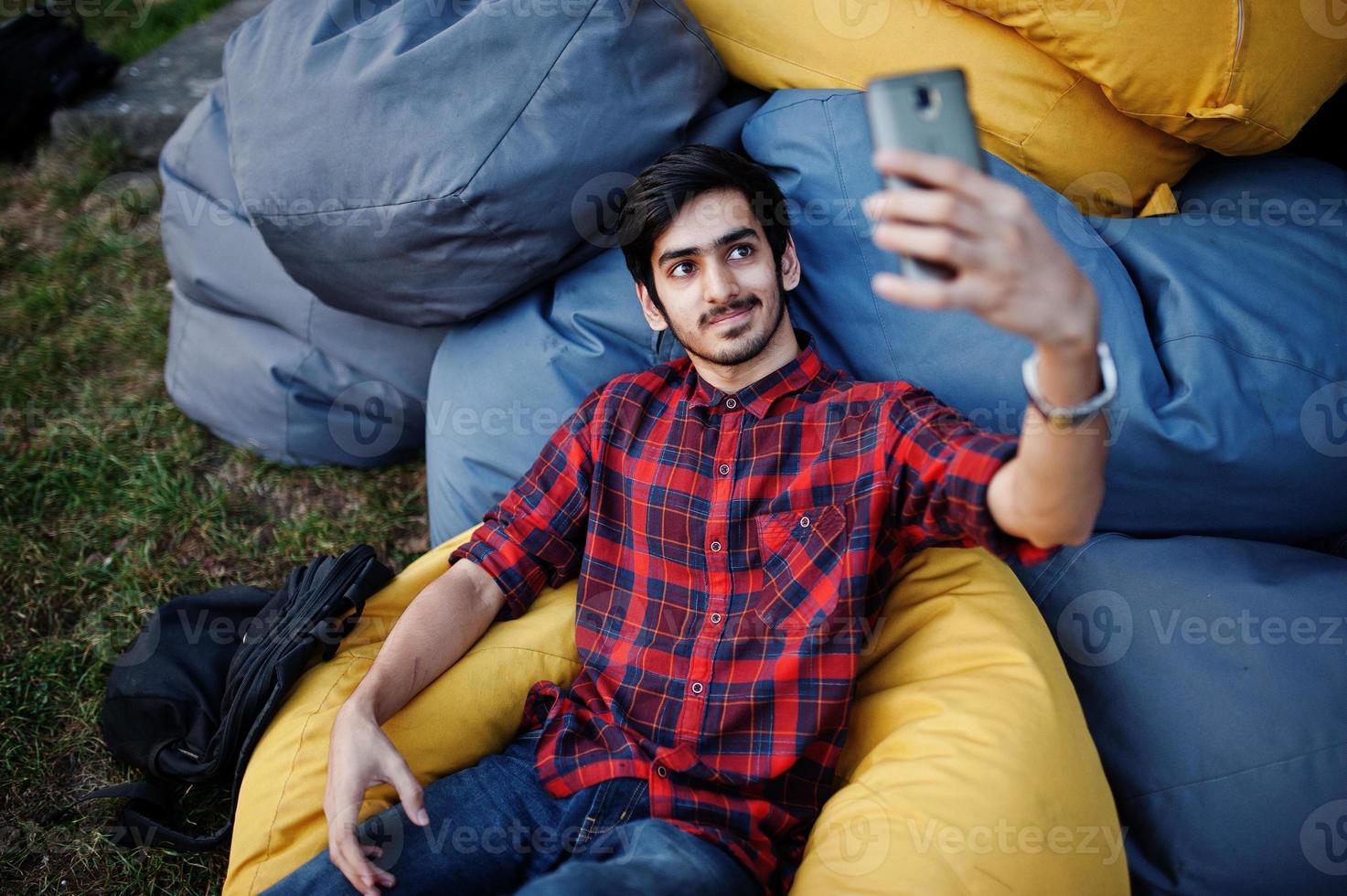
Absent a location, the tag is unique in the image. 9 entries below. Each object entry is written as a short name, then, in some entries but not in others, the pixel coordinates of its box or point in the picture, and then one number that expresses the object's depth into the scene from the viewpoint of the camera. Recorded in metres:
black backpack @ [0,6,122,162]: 3.08
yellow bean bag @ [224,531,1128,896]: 1.20
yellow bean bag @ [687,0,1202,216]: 1.58
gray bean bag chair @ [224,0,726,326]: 1.62
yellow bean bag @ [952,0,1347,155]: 1.43
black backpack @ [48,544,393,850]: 1.50
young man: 1.25
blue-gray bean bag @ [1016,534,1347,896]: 1.31
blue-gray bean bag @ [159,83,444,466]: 2.09
